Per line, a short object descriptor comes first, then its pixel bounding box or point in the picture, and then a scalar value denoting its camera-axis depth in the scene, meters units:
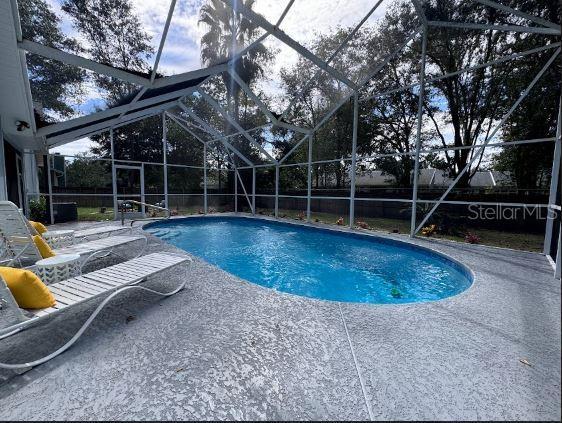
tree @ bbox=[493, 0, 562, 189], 7.52
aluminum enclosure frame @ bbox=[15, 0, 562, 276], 4.36
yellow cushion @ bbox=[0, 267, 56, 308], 1.88
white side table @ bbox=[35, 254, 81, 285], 2.69
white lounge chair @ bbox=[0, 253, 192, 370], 1.76
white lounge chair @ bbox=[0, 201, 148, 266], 2.94
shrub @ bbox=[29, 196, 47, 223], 8.62
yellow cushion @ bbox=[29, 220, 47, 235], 4.18
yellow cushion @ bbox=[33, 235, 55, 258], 3.23
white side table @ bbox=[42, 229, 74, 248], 4.29
